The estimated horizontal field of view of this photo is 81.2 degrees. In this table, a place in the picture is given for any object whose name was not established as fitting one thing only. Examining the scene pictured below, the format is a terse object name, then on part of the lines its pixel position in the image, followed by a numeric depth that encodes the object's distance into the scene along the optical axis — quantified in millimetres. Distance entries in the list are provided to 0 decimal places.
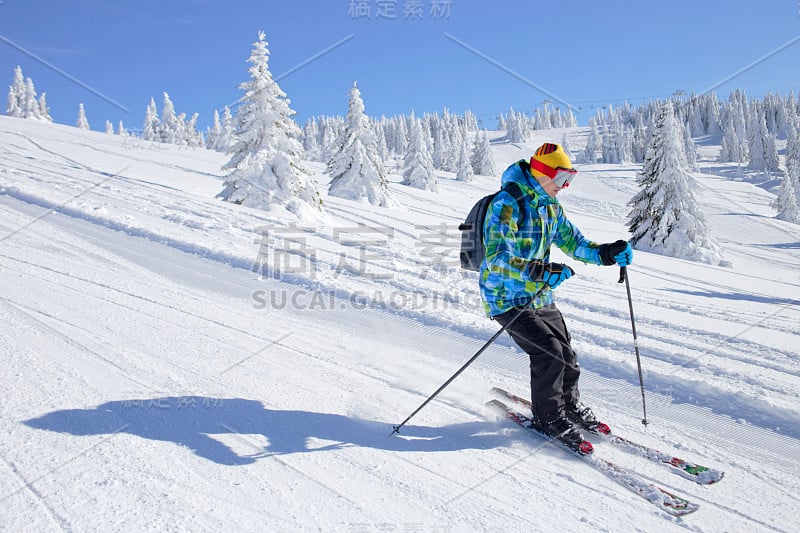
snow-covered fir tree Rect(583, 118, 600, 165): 110000
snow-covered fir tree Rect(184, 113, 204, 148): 81688
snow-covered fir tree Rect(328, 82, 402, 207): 30531
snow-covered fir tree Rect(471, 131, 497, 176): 77438
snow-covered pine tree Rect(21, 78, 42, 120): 70938
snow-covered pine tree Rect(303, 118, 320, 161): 104625
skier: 3486
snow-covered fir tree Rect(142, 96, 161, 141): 76250
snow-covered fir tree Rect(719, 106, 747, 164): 97750
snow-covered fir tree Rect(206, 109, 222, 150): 88550
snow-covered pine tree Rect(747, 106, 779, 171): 85438
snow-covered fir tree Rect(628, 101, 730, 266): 24422
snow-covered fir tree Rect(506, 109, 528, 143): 149375
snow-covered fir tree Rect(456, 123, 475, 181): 65062
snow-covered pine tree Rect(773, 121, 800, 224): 49688
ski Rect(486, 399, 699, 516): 2949
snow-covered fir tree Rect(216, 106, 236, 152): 67312
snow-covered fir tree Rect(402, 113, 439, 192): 49000
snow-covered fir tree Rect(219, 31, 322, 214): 16891
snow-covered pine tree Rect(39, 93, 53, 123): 72938
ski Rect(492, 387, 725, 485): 3312
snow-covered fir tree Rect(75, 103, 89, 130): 84700
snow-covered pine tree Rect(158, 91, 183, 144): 77812
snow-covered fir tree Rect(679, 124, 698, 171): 82719
